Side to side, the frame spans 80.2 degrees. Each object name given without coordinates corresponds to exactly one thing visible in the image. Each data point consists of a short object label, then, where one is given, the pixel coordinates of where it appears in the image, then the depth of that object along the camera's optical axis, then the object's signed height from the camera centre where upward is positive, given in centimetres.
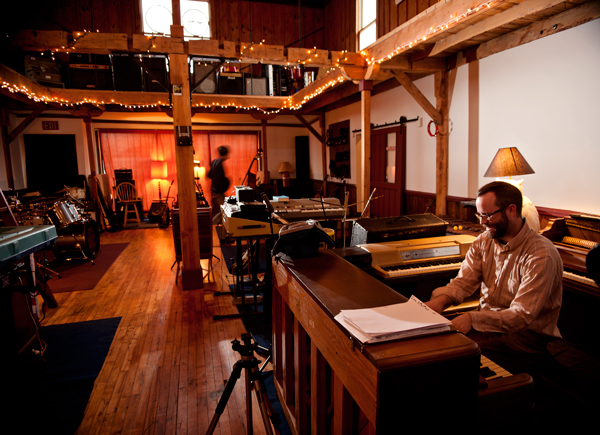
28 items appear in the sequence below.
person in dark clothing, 670 +3
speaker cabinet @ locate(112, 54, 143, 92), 805 +241
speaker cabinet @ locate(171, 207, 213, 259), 473 -68
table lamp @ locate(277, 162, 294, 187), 1098 +14
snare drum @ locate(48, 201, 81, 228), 538 -49
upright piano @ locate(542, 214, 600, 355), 252 -80
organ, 98 -60
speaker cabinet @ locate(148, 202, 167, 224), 949 -79
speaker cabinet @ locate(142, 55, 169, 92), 833 +252
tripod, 154 -89
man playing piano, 173 -62
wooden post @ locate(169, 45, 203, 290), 437 +2
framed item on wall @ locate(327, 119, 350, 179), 897 +67
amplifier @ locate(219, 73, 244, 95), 873 +230
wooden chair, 950 -46
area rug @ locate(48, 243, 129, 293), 480 -136
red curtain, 1055 +81
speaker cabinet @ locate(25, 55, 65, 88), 739 +234
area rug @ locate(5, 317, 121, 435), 220 -146
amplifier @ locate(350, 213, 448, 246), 277 -45
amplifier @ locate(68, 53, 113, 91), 802 +246
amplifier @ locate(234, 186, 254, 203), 410 -20
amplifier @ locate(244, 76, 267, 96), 895 +229
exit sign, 957 +154
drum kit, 532 -64
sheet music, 107 -48
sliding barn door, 675 +6
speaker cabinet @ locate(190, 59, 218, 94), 855 +245
